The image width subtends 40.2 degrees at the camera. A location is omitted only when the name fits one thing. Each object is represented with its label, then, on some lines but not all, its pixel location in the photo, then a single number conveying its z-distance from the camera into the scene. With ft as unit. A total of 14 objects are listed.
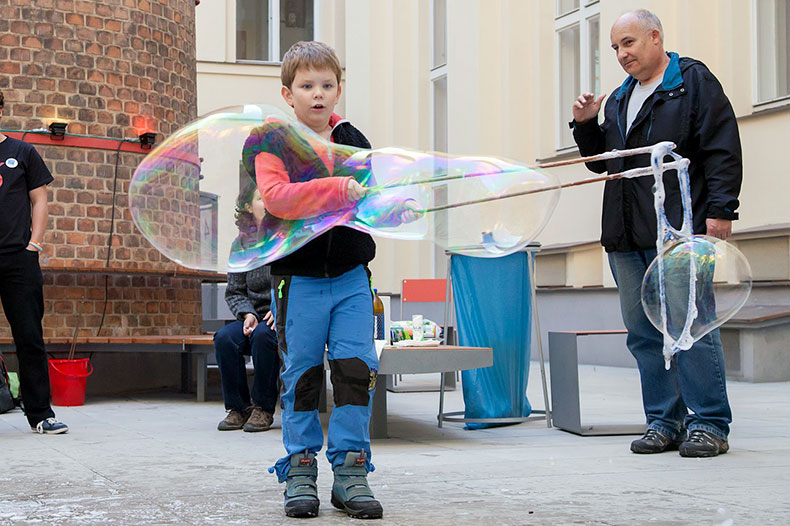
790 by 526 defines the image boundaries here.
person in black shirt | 19.51
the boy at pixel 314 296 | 11.74
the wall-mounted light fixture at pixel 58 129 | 27.50
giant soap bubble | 11.93
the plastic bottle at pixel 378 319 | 22.62
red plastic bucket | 25.38
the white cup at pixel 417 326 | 20.53
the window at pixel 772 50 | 35.40
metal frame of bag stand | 20.15
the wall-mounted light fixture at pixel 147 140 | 28.94
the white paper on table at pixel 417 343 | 19.40
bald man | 15.69
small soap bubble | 14.43
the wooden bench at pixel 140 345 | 26.35
